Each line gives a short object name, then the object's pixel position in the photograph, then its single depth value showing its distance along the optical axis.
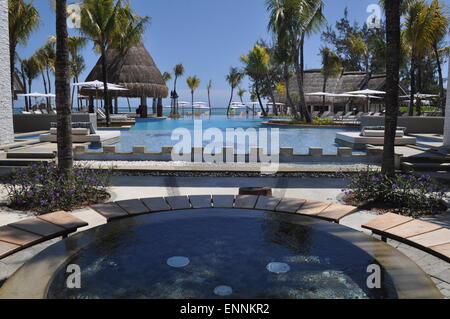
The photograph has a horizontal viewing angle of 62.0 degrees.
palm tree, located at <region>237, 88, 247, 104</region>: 75.69
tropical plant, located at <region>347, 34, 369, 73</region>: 41.62
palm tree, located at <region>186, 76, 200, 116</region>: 61.03
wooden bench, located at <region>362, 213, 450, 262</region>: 3.62
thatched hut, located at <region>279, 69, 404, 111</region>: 40.84
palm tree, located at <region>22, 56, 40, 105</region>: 46.82
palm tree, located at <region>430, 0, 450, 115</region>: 21.27
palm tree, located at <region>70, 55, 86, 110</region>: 46.37
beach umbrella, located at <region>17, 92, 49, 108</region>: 32.31
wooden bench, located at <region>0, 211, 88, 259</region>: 3.63
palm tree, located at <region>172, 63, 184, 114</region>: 54.72
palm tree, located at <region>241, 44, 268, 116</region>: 44.38
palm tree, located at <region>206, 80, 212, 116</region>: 68.88
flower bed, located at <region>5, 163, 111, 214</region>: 6.52
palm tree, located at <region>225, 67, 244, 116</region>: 61.94
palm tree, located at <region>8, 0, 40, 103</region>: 20.19
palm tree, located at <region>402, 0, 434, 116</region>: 21.25
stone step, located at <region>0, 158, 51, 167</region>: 10.09
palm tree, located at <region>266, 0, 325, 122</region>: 27.72
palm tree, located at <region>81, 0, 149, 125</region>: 23.53
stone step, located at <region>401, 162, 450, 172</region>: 9.98
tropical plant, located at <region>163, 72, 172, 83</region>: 60.37
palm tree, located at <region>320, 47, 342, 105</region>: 37.91
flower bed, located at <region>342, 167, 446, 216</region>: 6.44
